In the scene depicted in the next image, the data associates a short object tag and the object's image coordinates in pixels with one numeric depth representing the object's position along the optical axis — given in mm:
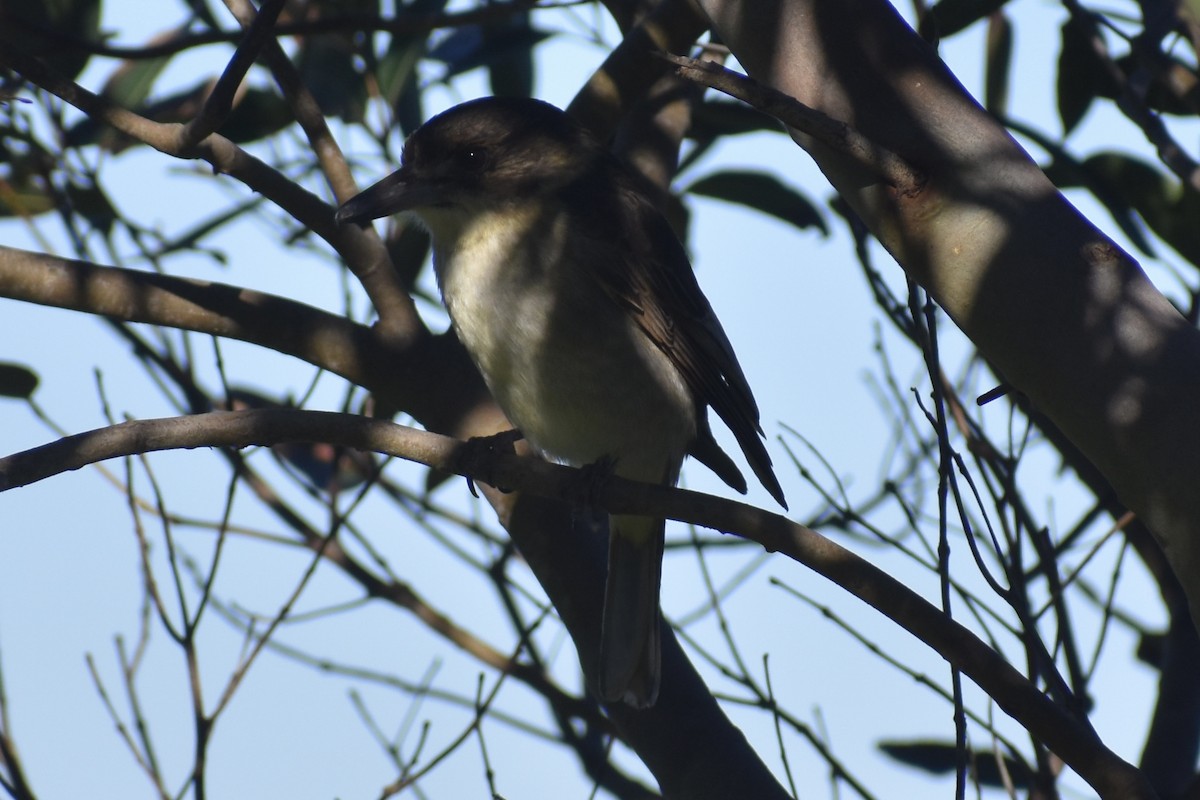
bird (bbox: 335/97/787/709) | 7023
